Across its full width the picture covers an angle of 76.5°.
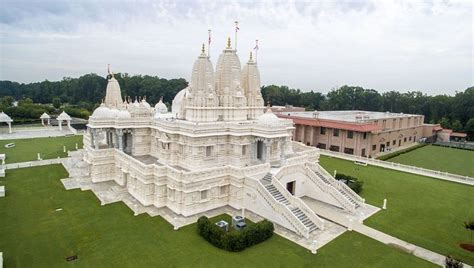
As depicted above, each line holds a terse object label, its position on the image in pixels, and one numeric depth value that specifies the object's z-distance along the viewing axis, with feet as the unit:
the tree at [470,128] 225.54
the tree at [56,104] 309.83
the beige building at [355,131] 162.50
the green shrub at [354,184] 100.89
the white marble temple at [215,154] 80.12
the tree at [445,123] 239.71
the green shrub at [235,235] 62.90
